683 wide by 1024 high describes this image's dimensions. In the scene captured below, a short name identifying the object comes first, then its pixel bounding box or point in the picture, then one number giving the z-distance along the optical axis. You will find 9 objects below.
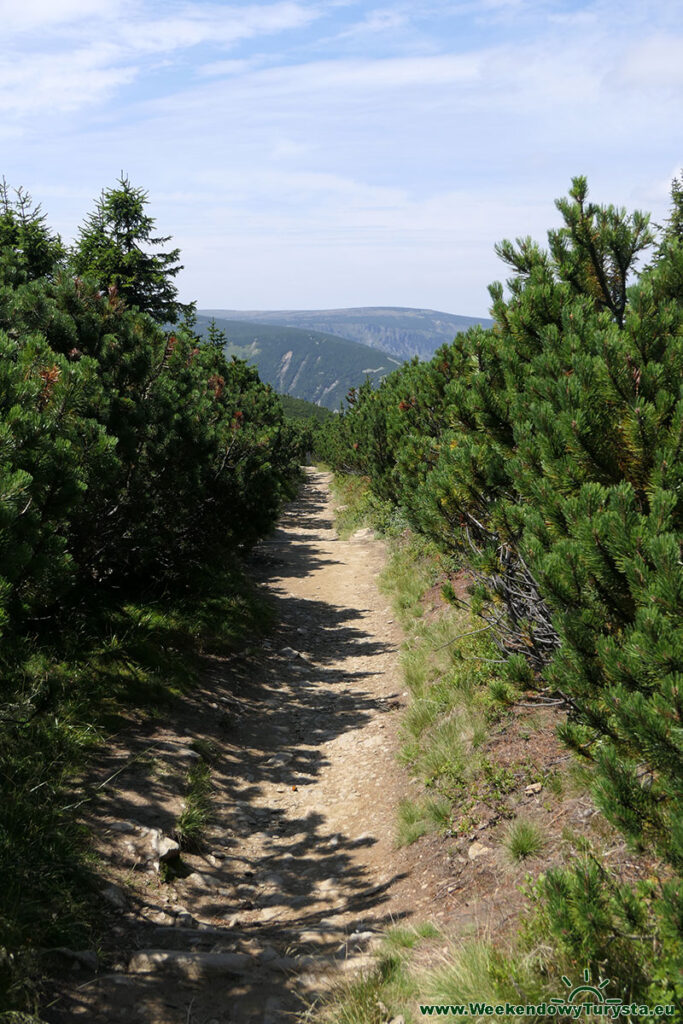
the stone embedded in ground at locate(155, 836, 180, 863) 4.73
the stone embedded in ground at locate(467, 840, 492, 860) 4.49
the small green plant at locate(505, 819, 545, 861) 4.16
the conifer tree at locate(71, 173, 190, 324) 24.02
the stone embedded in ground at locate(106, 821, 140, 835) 4.77
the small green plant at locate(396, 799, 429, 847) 5.09
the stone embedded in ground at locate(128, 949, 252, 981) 3.58
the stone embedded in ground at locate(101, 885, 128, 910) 4.12
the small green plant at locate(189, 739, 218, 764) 6.45
